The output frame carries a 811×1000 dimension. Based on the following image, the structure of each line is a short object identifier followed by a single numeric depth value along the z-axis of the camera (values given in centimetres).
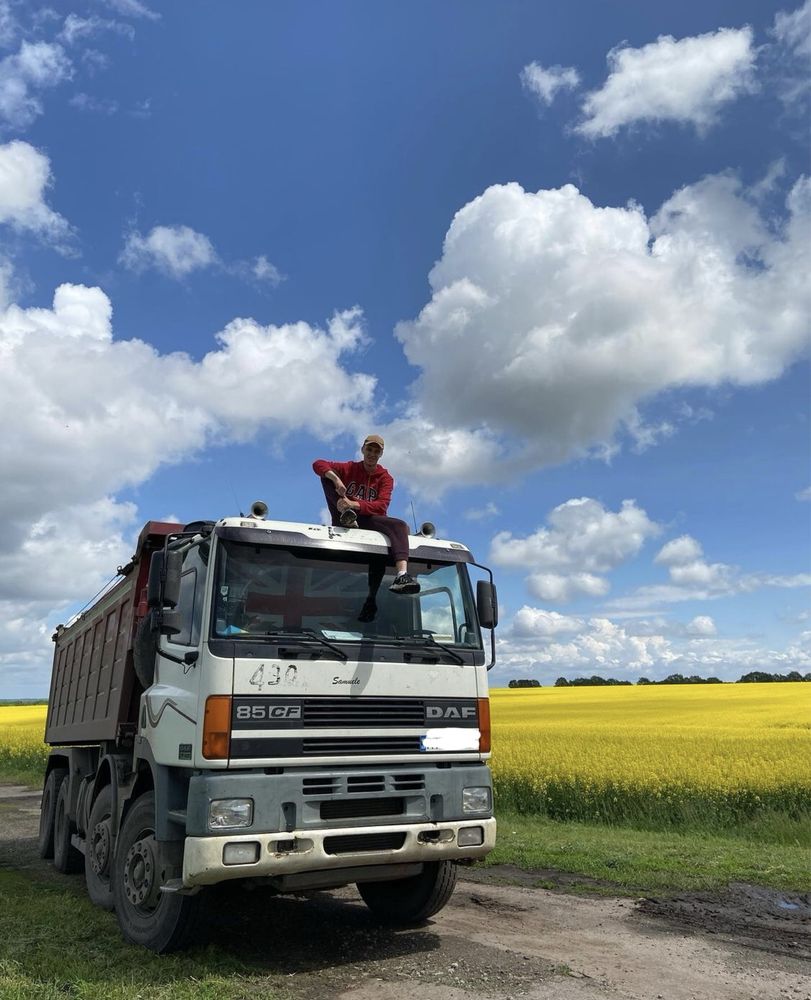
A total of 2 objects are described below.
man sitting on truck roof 613
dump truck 529
